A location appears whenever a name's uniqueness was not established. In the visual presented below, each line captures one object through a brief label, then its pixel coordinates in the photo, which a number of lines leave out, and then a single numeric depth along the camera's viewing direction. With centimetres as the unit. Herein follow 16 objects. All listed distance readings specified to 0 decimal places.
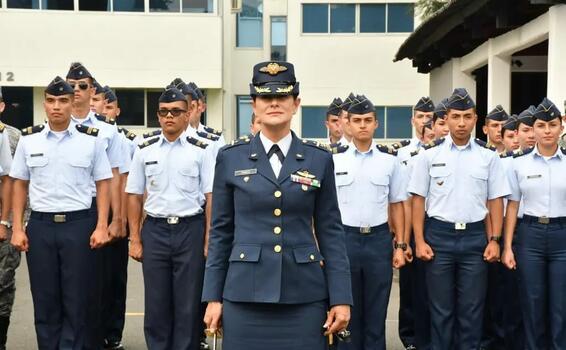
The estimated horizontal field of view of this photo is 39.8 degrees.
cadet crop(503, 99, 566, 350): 592
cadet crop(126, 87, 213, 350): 579
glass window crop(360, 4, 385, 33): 2500
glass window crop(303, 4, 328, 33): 2484
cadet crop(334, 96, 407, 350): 595
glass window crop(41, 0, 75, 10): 2268
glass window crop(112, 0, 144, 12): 2297
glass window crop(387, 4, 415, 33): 2494
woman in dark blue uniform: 373
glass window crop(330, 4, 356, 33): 2492
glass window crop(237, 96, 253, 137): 2641
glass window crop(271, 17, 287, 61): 2661
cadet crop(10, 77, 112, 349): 563
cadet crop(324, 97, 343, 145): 821
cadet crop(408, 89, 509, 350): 585
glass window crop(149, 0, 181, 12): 2312
